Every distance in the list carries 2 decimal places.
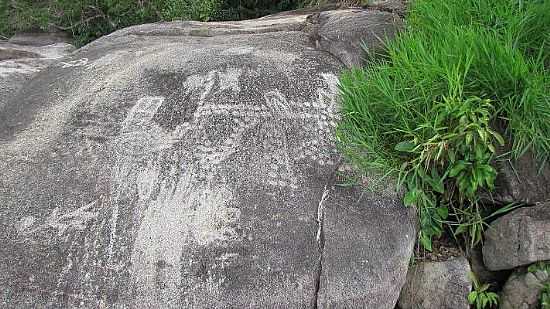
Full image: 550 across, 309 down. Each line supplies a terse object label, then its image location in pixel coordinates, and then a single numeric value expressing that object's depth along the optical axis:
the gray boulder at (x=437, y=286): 2.13
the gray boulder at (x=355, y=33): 2.73
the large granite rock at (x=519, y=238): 1.97
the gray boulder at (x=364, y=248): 1.88
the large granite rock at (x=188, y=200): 1.82
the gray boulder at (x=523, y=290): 2.00
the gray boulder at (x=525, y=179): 2.09
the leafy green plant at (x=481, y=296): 2.12
